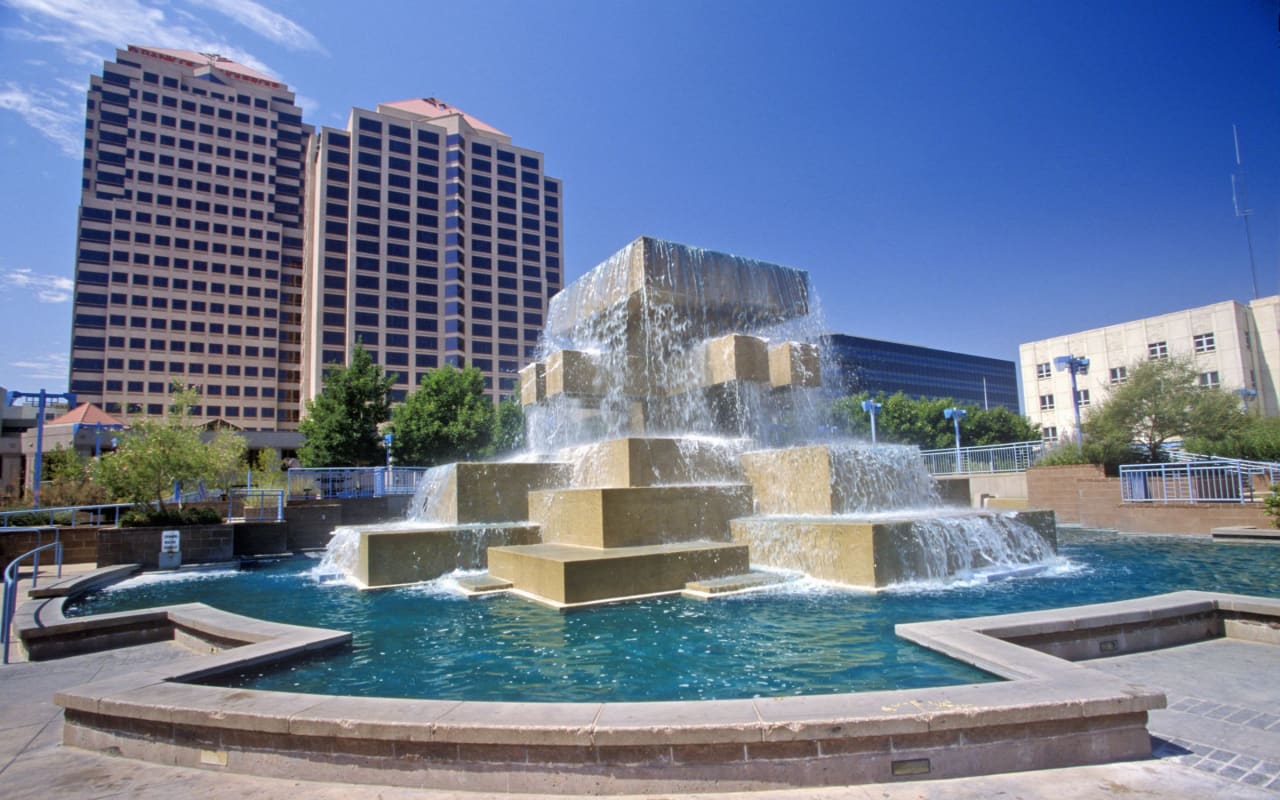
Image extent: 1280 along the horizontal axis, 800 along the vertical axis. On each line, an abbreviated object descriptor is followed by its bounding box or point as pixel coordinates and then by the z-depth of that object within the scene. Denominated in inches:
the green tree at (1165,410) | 1200.8
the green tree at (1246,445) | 937.5
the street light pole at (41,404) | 810.2
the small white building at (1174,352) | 2107.5
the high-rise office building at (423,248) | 3373.5
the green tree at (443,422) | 1467.8
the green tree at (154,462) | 655.8
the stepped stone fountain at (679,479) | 394.6
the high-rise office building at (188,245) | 3137.3
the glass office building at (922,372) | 3794.3
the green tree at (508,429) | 1579.7
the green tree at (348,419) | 1311.5
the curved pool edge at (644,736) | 140.8
